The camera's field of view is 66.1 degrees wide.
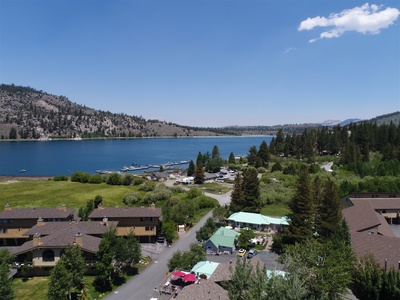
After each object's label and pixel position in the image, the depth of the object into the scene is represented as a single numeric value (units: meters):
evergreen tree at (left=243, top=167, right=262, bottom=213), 50.66
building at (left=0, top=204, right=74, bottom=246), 38.56
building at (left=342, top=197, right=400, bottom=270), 27.78
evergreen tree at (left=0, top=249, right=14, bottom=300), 21.39
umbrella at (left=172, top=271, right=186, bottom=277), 27.42
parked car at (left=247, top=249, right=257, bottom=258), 34.07
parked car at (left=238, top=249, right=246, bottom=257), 34.24
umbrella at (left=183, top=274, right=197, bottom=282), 26.65
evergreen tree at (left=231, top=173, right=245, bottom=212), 50.30
